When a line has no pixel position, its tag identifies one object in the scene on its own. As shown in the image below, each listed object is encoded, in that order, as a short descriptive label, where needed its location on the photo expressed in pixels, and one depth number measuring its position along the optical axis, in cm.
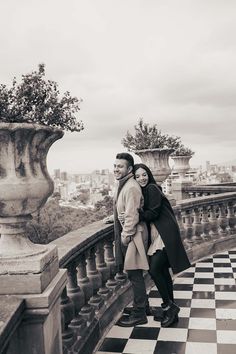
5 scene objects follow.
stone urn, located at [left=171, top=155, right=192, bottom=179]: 1304
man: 411
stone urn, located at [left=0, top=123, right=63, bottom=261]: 221
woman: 427
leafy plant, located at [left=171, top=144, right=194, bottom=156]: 1389
